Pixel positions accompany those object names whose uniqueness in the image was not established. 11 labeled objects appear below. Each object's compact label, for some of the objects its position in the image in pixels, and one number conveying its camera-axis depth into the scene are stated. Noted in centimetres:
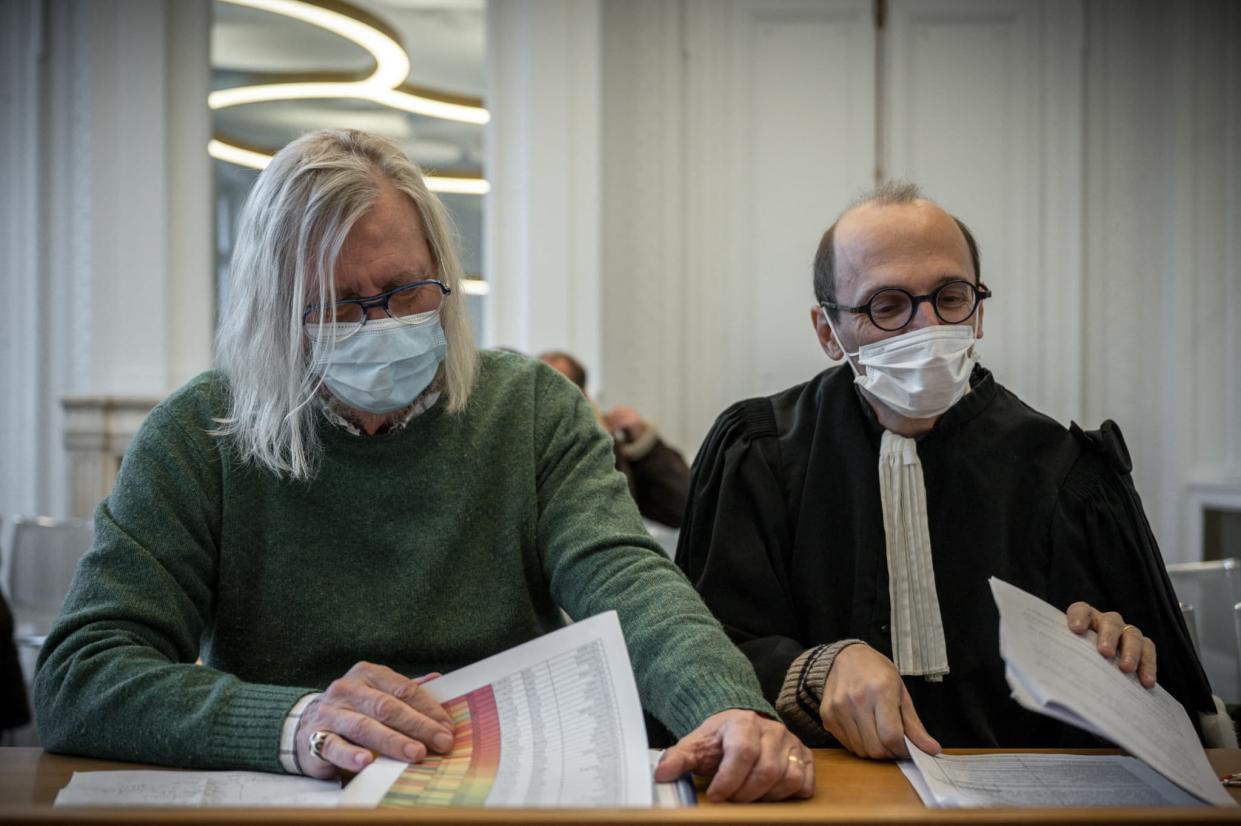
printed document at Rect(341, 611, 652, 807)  102
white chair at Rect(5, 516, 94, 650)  351
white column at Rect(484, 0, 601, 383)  527
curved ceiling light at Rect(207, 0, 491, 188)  550
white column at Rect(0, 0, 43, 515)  526
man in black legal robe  164
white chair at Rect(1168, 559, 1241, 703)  250
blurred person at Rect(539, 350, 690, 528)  448
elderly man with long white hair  145
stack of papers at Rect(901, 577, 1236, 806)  99
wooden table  72
